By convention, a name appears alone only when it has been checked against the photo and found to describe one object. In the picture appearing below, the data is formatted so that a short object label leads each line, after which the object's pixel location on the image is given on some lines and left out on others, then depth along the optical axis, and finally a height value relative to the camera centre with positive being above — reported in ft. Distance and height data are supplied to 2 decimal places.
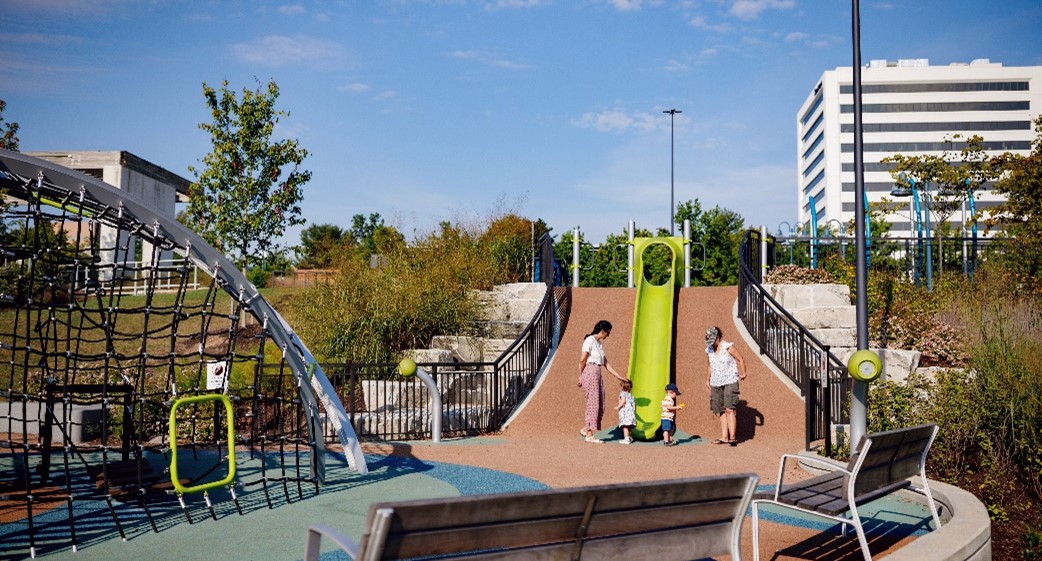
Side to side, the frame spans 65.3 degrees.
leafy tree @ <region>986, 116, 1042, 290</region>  60.23 +7.71
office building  298.35 +66.87
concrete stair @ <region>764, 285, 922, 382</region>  53.88 -1.22
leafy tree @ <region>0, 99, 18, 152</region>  82.23 +16.02
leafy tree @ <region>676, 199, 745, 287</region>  83.46 +5.14
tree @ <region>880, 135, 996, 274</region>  81.41 +11.99
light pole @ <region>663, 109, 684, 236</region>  144.97 +21.40
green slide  42.83 -3.27
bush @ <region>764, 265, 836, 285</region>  63.98 +1.37
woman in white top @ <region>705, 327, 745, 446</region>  37.96 -4.09
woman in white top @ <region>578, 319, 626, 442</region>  38.65 -3.96
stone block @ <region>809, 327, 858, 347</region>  53.67 -2.90
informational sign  26.50 -2.64
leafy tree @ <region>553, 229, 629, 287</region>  85.51 +3.48
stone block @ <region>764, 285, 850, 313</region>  57.16 -0.20
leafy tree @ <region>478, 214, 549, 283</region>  73.05 +3.99
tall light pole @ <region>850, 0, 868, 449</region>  35.27 +3.87
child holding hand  38.83 -5.70
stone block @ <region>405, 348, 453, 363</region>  47.28 -3.56
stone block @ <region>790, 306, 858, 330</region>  55.42 -1.69
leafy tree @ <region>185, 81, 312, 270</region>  68.59 +10.00
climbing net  21.93 -4.36
